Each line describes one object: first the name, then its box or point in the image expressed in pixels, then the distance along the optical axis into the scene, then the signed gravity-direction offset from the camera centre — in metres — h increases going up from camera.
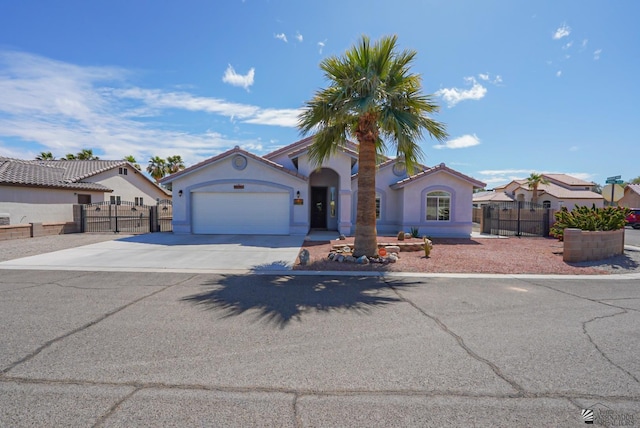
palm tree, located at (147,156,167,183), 42.56 +5.76
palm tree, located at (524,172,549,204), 34.78 +3.66
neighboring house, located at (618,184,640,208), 38.88 +2.46
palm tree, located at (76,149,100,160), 38.03 +6.61
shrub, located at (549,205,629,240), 12.44 -0.10
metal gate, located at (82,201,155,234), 18.91 -0.65
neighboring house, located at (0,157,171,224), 18.70 +1.69
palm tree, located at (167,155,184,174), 43.31 +6.48
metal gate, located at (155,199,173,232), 22.93 -0.38
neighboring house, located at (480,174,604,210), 34.84 +2.72
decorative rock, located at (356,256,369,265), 10.27 -1.52
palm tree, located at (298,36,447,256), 9.64 +3.21
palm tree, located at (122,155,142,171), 37.87 +6.18
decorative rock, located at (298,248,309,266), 10.15 -1.44
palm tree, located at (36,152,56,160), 36.24 +6.13
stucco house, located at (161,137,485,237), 17.78 +0.90
